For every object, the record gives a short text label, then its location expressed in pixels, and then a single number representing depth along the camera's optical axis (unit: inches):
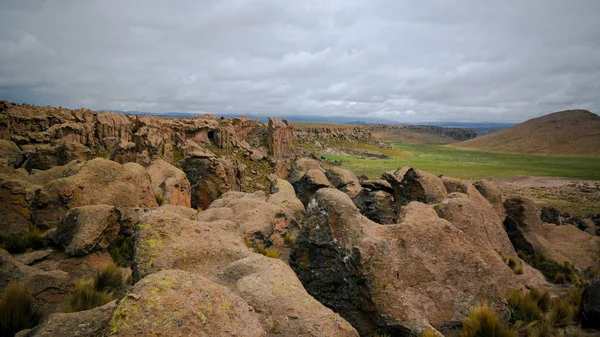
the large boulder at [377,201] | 885.8
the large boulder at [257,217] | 629.4
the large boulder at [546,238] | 819.4
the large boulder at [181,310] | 181.6
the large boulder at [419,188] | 834.2
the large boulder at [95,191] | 589.6
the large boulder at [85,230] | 460.1
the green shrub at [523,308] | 388.7
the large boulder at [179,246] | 326.0
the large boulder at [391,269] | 336.5
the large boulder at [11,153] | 1080.0
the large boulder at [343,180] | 1211.2
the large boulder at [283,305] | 240.5
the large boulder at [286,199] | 833.5
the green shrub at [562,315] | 344.5
